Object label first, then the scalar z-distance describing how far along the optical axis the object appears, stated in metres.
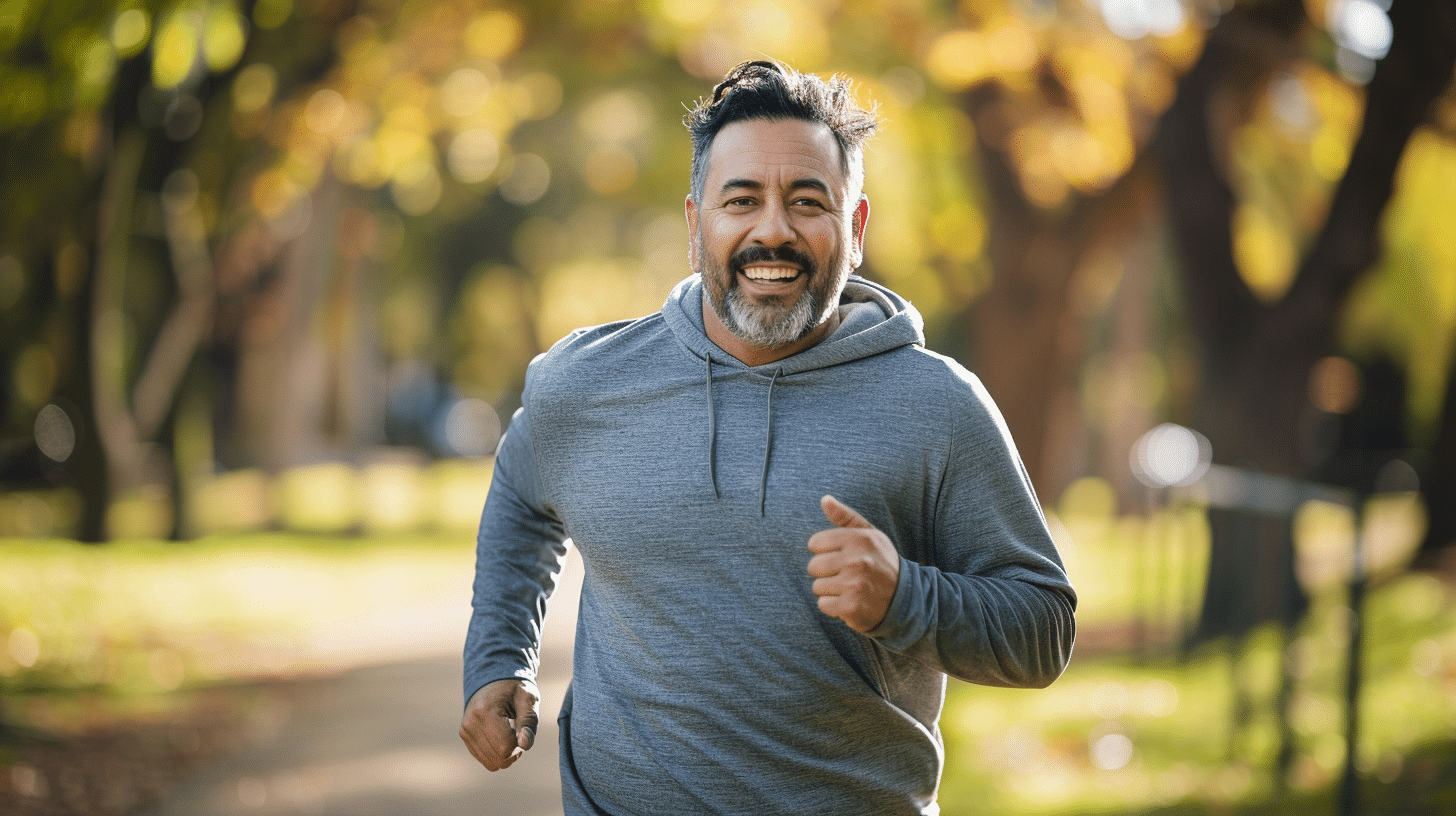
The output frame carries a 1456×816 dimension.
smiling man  2.75
